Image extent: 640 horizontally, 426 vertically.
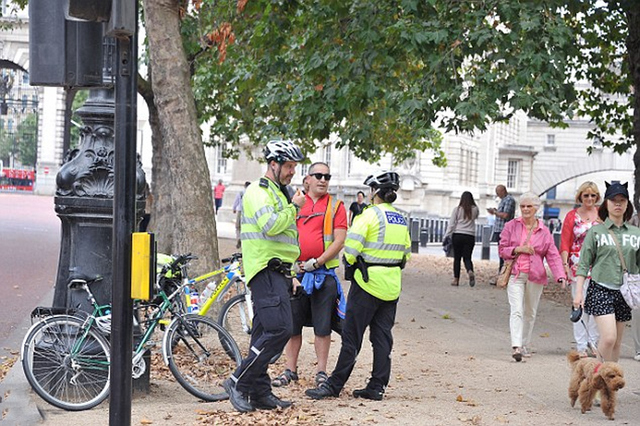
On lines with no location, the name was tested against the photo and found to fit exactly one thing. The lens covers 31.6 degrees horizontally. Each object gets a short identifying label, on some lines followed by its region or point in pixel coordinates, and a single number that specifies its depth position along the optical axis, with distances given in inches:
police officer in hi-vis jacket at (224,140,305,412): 303.7
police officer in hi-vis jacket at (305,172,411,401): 337.7
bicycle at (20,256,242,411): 319.0
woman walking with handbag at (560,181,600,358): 435.2
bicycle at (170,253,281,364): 407.8
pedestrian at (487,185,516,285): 840.9
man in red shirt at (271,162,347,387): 358.0
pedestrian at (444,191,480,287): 789.9
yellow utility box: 215.2
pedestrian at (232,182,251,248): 1104.9
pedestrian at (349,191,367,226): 1021.2
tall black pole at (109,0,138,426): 214.4
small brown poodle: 319.6
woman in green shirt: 355.9
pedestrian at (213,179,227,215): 1840.6
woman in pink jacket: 442.6
